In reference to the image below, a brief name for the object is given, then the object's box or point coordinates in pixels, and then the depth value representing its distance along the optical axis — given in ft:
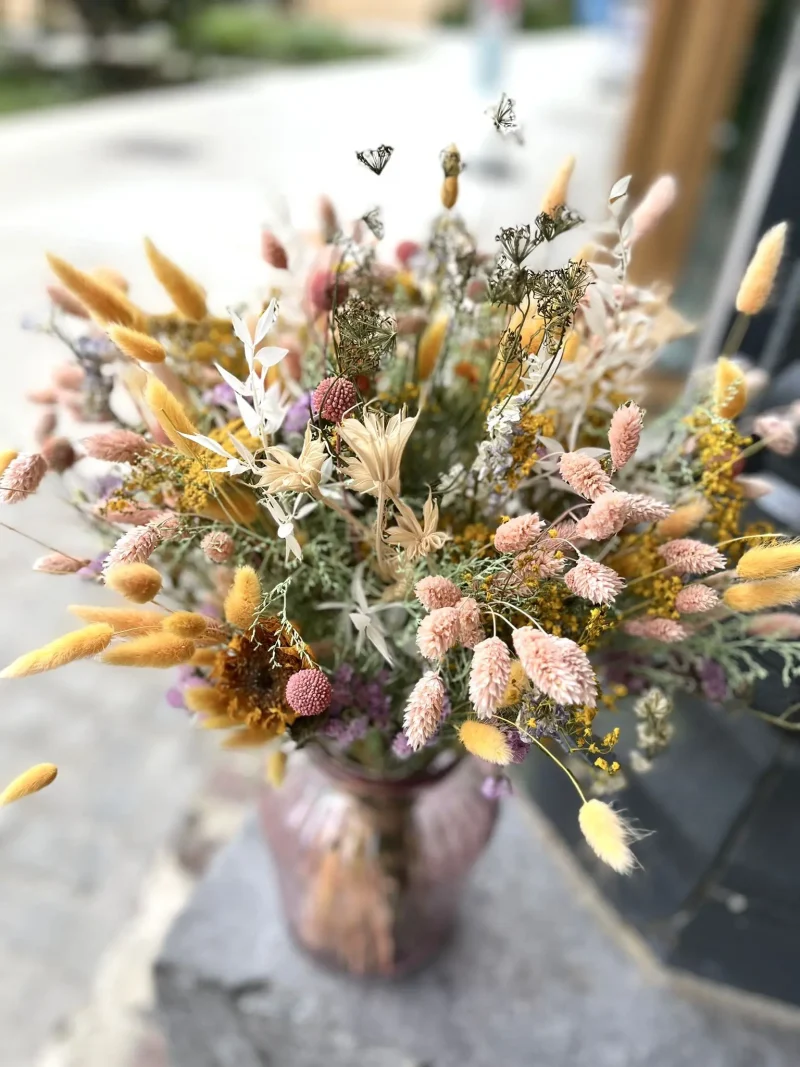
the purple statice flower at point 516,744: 1.27
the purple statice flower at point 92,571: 1.46
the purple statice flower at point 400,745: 1.48
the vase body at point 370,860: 2.33
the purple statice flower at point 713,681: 1.66
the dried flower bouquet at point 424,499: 1.20
